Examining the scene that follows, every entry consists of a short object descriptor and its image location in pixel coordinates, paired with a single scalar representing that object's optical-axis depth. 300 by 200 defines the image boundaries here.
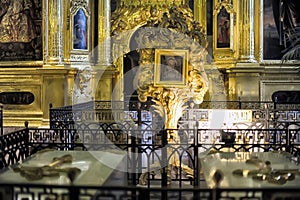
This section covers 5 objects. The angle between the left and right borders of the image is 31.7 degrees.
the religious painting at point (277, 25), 16.19
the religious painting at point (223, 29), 16.16
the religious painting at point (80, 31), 15.54
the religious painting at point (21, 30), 15.59
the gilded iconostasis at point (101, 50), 15.26
